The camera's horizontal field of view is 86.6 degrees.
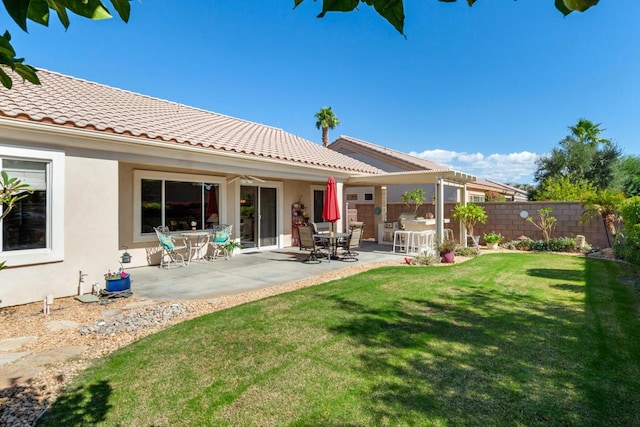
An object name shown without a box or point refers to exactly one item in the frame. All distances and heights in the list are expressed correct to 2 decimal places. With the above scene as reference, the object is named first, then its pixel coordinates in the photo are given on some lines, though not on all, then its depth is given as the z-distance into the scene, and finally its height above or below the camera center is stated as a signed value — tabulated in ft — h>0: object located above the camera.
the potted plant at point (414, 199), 58.87 +3.08
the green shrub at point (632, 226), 24.59 -0.85
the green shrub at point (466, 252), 41.65 -4.41
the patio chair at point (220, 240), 37.52 -2.52
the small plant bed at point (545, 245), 44.21 -3.97
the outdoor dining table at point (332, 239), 36.79 -2.45
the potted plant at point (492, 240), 48.32 -3.40
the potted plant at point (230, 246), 39.34 -3.37
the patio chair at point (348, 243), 38.17 -2.91
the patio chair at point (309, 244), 37.37 -2.97
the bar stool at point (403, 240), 43.22 -3.13
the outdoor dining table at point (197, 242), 36.24 -2.70
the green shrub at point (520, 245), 47.39 -4.12
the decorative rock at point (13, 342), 14.83 -5.53
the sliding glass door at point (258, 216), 44.42 +0.24
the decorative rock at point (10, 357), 13.53 -5.59
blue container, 22.39 -4.34
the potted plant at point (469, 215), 47.03 +0.17
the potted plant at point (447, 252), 35.88 -3.77
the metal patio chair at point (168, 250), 32.20 -3.34
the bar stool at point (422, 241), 41.98 -3.10
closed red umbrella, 38.73 +1.53
